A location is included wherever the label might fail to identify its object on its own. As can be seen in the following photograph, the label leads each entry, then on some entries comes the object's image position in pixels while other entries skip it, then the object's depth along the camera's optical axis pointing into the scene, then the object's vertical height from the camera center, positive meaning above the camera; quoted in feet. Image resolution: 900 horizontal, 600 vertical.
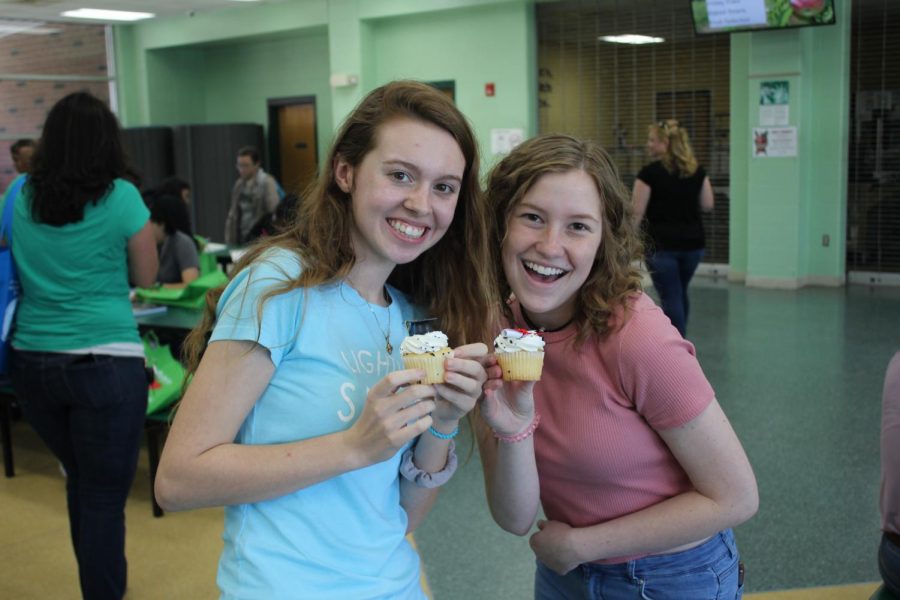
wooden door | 44.88 +2.70
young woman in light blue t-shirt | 4.21 -0.92
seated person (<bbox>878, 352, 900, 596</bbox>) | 6.53 -2.27
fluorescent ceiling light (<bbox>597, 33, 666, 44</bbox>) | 35.24 +5.76
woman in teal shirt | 8.83 -1.19
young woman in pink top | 4.95 -1.30
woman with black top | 20.12 -0.55
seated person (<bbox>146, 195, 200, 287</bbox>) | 17.98 -0.92
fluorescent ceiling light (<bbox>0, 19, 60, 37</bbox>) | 44.55 +8.79
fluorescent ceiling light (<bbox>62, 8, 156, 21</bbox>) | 42.01 +8.91
